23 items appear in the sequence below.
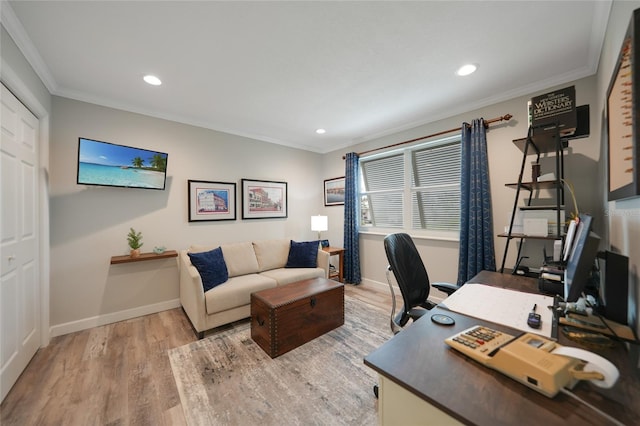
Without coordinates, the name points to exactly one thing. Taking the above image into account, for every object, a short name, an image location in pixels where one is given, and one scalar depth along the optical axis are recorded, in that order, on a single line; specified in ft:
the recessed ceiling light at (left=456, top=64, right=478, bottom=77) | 7.02
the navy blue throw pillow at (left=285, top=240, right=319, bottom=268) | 11.60
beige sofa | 8.07
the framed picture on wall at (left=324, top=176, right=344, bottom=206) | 14.78
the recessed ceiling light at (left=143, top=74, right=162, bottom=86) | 7.47
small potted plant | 9.08
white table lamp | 13.93
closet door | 5.48
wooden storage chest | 7.07
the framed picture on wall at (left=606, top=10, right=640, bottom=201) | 2.97
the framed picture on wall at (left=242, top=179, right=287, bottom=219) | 12.59
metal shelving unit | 6.20
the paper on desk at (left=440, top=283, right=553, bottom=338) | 3.52
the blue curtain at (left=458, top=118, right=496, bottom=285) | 8.90
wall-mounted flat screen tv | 8.07
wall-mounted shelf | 8.70
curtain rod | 8.51
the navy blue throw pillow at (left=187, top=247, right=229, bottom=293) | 8.70
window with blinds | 10.65
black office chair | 5.14
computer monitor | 3.02
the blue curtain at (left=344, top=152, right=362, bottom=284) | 13.51
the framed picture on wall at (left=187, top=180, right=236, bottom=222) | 10.89
